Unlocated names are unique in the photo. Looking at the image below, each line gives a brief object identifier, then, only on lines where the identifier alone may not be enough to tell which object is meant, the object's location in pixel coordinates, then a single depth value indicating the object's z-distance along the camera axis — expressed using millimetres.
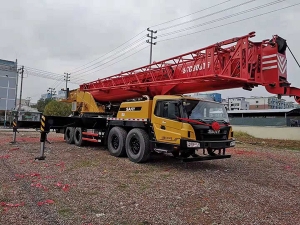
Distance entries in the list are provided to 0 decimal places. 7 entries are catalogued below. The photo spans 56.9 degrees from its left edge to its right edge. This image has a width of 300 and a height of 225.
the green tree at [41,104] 75862
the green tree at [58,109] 40812
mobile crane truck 7297
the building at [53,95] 80038
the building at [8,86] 37469
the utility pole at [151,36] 35594
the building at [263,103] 63066
